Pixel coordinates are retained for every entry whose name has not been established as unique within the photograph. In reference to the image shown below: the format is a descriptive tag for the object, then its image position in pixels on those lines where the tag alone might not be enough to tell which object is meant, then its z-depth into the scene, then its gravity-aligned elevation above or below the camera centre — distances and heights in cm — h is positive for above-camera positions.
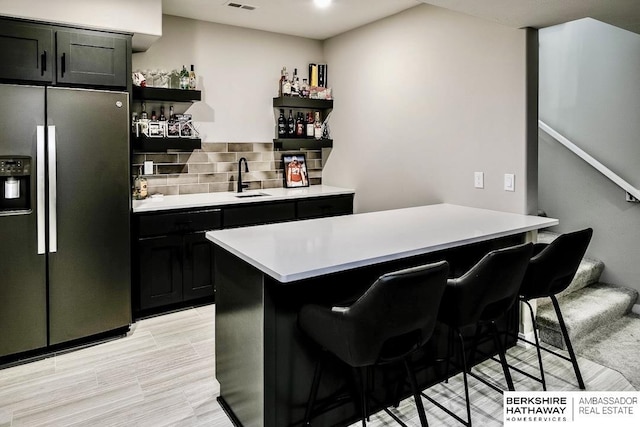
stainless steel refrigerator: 270 -8
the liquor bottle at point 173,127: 387 +65
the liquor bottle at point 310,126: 474 +80
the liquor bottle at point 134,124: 364 +64
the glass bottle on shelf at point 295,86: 453 +117
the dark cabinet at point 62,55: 270 +93
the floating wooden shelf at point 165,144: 362 +49
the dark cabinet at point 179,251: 340 -38
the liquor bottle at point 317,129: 476 +77
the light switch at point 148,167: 384 +30
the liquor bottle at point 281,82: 449 +121
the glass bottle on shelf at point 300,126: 469 +79
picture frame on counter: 471 +34
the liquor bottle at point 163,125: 379 +65
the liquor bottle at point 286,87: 445 +113
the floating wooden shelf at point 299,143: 452 +60
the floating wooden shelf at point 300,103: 444 +101
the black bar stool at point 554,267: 232 -34
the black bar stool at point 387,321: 160 -44
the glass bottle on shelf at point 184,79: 386 +106
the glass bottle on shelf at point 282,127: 461 +77
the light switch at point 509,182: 307 +14
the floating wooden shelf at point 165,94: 360 +89
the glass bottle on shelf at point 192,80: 392 +107
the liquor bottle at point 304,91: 460 +114
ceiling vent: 361 +160
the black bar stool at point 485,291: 194 -39
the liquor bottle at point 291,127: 465 +78
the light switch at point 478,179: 330 +17
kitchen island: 189 -38
